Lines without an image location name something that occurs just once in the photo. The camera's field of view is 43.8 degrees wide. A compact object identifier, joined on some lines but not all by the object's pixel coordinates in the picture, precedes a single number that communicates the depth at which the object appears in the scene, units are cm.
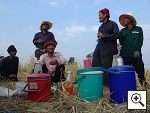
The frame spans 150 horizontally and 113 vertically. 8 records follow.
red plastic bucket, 299
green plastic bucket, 286
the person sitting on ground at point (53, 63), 339
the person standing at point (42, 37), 385
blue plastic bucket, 284
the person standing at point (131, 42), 337
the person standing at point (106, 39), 337
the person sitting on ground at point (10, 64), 402
